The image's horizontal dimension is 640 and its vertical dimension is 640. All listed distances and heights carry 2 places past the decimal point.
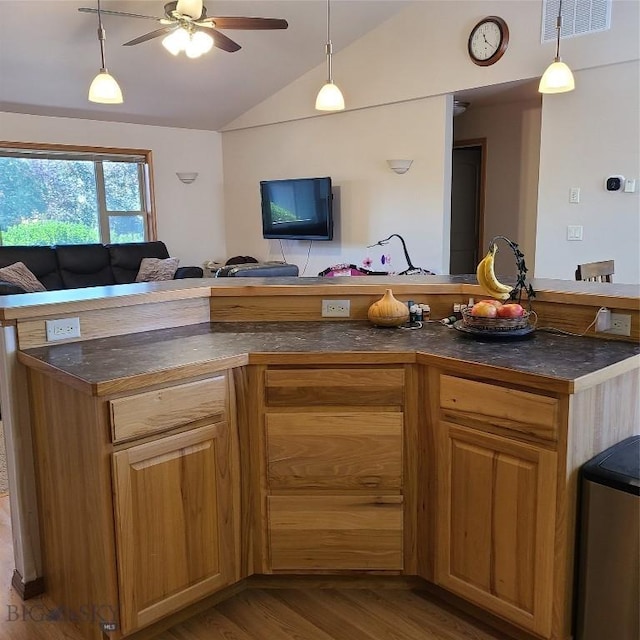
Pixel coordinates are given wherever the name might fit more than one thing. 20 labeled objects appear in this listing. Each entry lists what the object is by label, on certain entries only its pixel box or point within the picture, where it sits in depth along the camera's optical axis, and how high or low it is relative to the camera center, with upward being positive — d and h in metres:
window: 6.34 +0.43
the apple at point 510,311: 2.06 -0.28
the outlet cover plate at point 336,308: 2.51 -0.32
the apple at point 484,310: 2.07 -0.28
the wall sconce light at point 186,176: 7.46 +0.68
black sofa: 6.01 -0.28
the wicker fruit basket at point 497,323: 2.06 -0.32
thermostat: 4.37 +0.30
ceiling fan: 3.51 +1.25
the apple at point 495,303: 2.09 -0.26
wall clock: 4.83 +1.49
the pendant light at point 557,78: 3.57 +0.86
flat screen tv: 6.44 +0.24
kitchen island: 1.70 -0.68
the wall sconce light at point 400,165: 5.74 +0.59
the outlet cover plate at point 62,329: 2.05 -0.32
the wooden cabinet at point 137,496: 1.70 -0.78
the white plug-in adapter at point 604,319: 2.05 -0.31
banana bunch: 2.18 -0.20
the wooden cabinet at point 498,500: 1.69 -0.80
